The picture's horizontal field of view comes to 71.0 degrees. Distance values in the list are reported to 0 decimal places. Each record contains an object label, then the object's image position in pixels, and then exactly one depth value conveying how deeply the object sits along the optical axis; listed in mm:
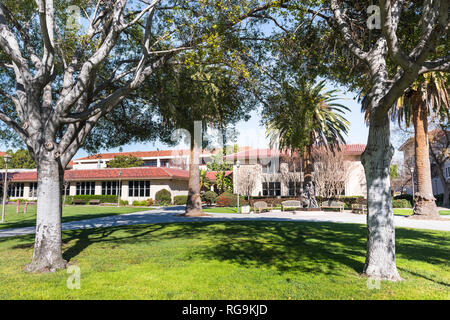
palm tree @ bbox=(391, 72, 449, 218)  18328
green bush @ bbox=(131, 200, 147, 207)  36094
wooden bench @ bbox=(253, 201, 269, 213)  25145
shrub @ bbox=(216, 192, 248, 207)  33094
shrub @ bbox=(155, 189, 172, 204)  36156
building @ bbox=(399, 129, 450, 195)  44416
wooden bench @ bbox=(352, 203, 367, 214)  23355
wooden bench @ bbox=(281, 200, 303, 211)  26194
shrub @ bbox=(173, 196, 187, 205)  36906
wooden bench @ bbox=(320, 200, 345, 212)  25438
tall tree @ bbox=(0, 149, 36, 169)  58000
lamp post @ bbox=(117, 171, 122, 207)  36219
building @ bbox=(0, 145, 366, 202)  36438
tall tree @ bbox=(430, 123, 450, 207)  33250
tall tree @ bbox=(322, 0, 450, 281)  5016
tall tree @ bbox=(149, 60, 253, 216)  12023
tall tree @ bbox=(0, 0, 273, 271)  6965
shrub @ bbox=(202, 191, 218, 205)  34625
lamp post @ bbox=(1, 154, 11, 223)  17306
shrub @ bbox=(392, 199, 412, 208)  31906
